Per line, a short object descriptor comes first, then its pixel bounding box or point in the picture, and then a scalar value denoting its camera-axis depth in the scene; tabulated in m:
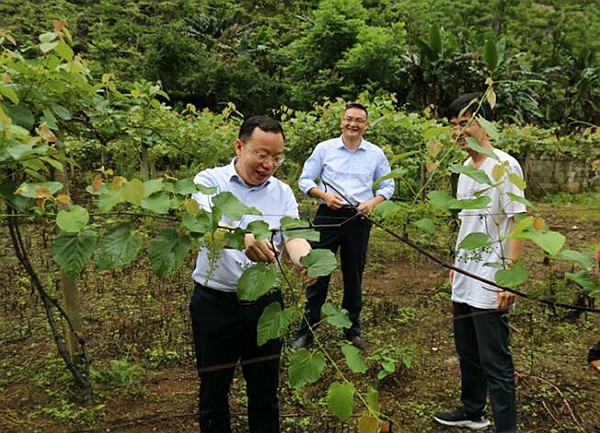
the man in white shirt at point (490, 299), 2.01
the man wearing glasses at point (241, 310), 1.80
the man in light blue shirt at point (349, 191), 3.27
